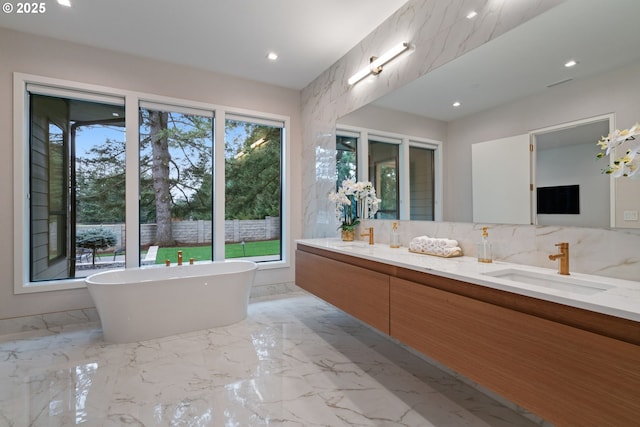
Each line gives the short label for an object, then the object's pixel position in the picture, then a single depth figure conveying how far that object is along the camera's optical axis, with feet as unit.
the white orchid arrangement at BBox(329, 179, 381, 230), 9.69
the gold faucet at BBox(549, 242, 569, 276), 4.67
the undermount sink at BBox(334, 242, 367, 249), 8.29
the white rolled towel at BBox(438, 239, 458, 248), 6.54
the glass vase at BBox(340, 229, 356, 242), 9.96
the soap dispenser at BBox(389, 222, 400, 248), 8.34
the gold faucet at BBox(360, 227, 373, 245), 9.20
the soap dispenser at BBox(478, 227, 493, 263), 5.86
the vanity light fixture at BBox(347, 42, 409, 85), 7.93
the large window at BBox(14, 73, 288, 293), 9.62
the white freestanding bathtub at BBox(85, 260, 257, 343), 8.18
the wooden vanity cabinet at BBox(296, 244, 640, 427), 2.92
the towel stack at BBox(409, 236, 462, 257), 6.46
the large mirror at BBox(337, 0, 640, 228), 4.34
